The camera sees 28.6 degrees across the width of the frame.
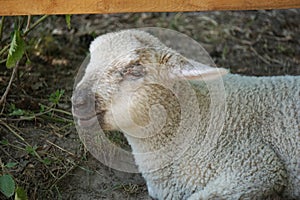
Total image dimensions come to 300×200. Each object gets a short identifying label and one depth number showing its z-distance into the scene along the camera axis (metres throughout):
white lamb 2.90
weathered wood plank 2.70
